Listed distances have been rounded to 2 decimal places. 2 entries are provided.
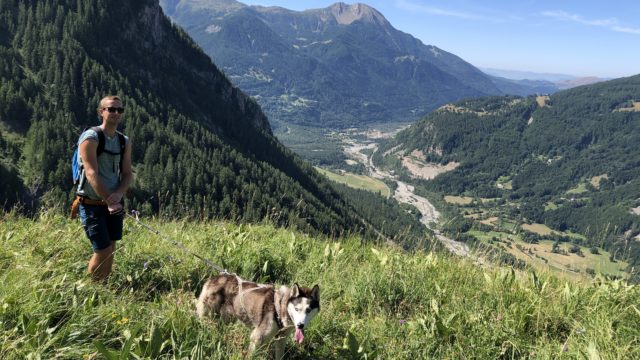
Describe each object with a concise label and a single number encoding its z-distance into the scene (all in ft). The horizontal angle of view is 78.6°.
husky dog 16.46
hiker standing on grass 20.52
